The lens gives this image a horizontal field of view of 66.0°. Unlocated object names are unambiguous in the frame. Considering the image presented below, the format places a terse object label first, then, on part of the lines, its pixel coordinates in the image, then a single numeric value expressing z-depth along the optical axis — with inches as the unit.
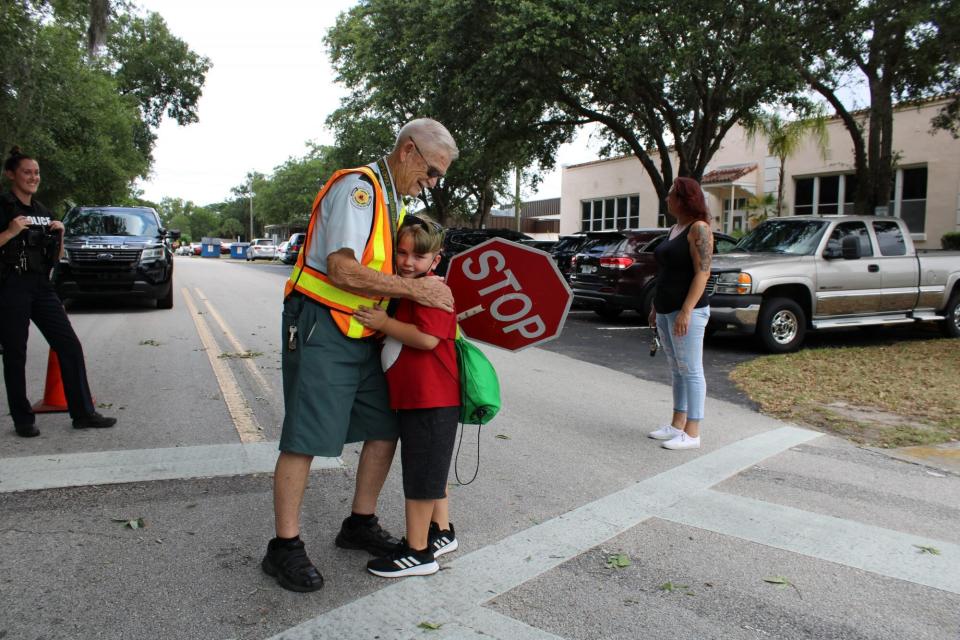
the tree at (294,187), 2674.7
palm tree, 788.0
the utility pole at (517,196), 1268.6
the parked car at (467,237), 840.3
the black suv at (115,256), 512.7
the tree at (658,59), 552.1
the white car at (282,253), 1685.8
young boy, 120.5
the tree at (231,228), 4904.0
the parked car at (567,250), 634.8
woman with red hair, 205.0
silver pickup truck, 394.0
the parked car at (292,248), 1456.7
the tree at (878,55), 442.9
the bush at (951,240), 761.0
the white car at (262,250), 2135.8
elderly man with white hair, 116.4
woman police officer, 199.3
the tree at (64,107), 545.0
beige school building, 823.7
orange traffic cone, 235.9
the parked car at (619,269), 515.2
